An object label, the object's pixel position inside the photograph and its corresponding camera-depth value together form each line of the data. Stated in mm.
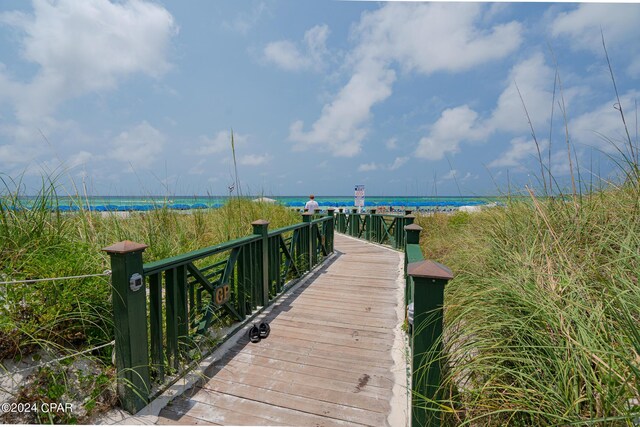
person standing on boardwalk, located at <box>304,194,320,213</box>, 10708
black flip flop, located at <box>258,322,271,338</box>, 3257
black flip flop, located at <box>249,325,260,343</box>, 3193
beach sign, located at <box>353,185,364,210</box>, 13742
